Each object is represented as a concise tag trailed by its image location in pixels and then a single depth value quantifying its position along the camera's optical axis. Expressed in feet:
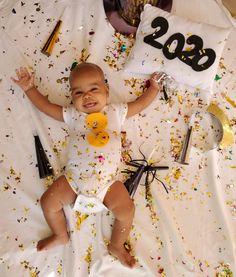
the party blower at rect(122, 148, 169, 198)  4.95
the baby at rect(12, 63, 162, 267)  4.67
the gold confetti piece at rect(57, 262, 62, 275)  4.74
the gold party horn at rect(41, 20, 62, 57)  5.41
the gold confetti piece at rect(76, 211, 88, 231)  4.88
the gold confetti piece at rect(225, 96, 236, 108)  5.37
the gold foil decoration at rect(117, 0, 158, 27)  5.44
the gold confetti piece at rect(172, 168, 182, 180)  5.13
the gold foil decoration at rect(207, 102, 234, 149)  5.18
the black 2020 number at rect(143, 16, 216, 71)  5.16
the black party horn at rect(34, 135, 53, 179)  4.97
